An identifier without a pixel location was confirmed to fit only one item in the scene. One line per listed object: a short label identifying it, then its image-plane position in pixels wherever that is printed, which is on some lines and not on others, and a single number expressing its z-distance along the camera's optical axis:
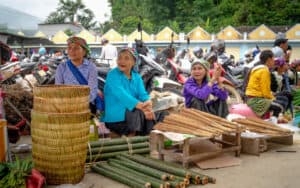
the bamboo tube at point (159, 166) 3.69
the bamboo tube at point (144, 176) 3.41
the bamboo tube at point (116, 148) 4.23
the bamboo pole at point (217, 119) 4.44
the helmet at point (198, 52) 11.37
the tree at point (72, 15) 60.75
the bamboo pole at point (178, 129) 4.04
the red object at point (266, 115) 6.54
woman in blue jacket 4.98
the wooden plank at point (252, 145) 4.70
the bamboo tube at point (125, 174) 3.47
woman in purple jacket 5.30
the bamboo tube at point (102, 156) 4.17
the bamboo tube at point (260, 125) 5.09
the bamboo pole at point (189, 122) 4.15
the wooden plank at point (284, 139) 5.30
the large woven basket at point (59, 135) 3.40
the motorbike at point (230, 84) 8.45
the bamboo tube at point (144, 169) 3.61
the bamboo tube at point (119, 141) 4.32
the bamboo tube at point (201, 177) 3.63
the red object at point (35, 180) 3.25
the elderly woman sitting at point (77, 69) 4.84
